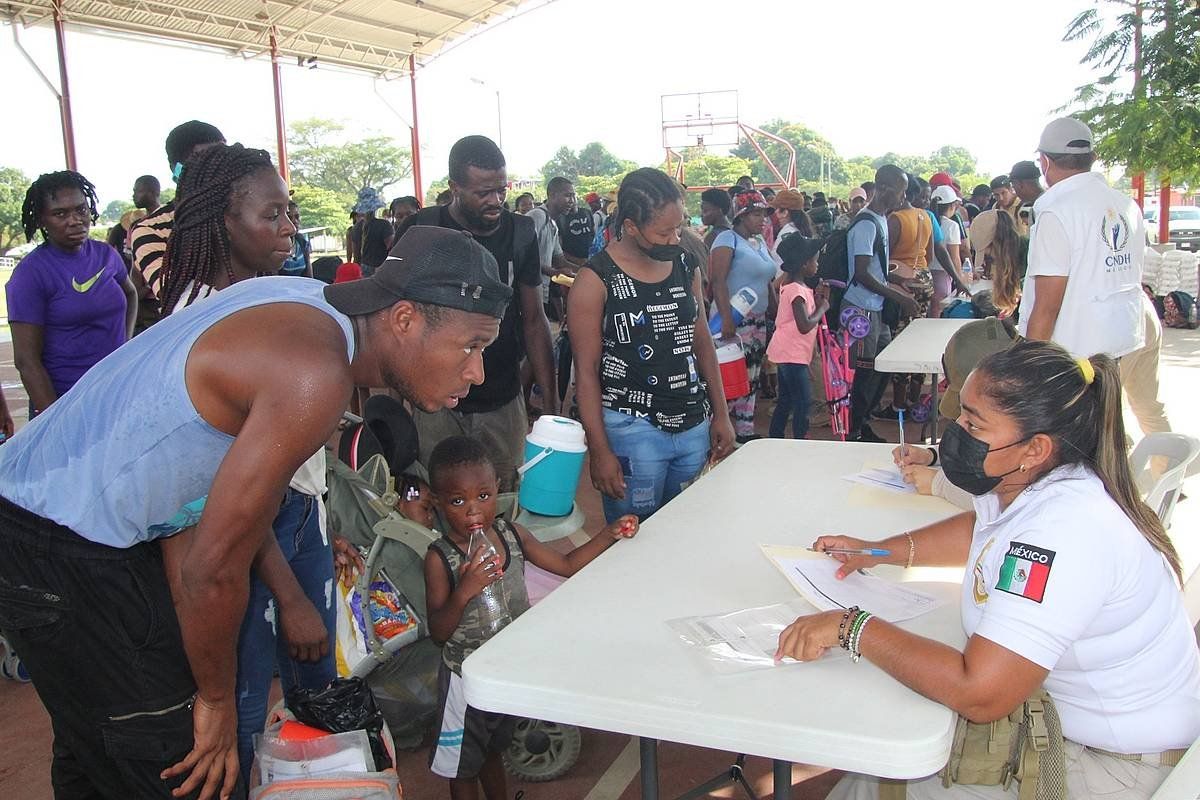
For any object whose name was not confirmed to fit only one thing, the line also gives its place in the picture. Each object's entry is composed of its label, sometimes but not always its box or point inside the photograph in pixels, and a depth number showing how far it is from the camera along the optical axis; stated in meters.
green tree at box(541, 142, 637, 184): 57.75
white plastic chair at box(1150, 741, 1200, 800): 1.29
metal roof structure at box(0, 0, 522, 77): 12.39
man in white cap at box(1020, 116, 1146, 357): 3.61
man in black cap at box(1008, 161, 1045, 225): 6.12
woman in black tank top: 2.88
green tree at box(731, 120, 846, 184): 55.62
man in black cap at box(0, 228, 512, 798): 1.28
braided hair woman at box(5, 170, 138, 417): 3.44
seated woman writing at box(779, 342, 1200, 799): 1.40
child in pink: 5.42
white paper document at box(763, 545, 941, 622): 1.74
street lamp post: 26.02
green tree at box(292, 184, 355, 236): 38.59
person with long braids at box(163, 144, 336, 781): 1.95
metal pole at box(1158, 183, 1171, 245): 14.59
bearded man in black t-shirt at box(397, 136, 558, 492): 3.25
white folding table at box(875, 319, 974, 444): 4.18
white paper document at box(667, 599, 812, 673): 1.50
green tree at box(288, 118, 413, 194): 50.12
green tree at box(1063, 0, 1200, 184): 10.62
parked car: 19.02
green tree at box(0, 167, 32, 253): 26.67
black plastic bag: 1.83
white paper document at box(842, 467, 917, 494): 2.47
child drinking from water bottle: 2.17
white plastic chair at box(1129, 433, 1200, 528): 2.20
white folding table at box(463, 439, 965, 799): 1.30
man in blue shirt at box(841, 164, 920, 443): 5.67
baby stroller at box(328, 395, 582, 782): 2.67
